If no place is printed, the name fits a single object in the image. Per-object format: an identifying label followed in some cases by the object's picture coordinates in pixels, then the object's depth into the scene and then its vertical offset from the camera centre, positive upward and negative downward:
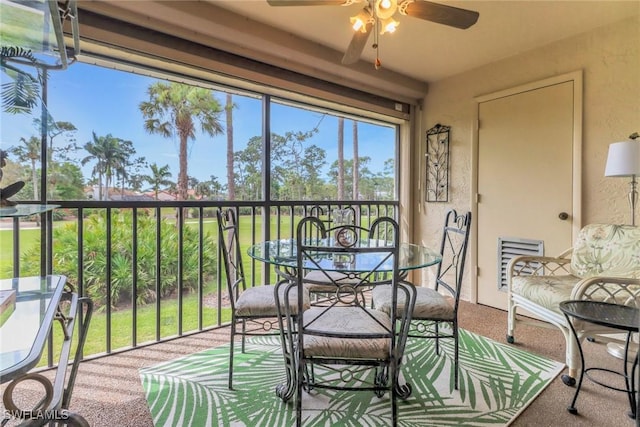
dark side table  1.44 -0.52
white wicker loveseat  1.84 -0.48
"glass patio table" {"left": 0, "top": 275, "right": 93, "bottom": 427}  0.65 -0.30
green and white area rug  1.53 -1.01
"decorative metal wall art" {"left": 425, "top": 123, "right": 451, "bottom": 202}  3.56 +0.53
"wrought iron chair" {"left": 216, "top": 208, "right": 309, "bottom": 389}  1.77 -0.52
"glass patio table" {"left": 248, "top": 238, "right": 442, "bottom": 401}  1.50 -0.28
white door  2.70 +0.31
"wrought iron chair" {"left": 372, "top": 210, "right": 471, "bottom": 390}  1.75 -0.54
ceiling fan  1.66 +1.08
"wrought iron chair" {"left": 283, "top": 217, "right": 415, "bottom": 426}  1.32 -0.54
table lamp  2.01 +0.33
